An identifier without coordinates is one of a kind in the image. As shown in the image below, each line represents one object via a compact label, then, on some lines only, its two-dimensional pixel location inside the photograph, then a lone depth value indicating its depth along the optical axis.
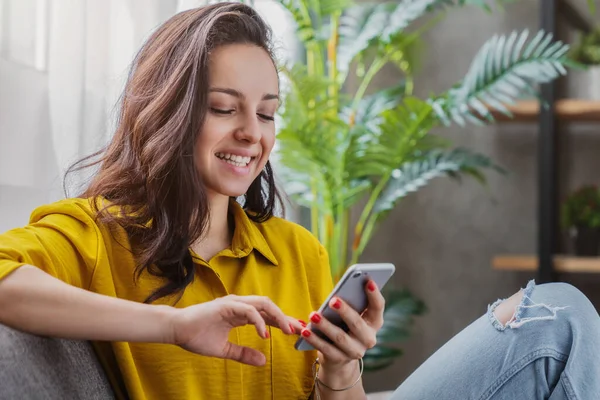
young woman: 1.14
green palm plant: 2.35
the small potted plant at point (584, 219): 2.71
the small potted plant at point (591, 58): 2.73
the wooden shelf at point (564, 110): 2.70
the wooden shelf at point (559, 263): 2.64
